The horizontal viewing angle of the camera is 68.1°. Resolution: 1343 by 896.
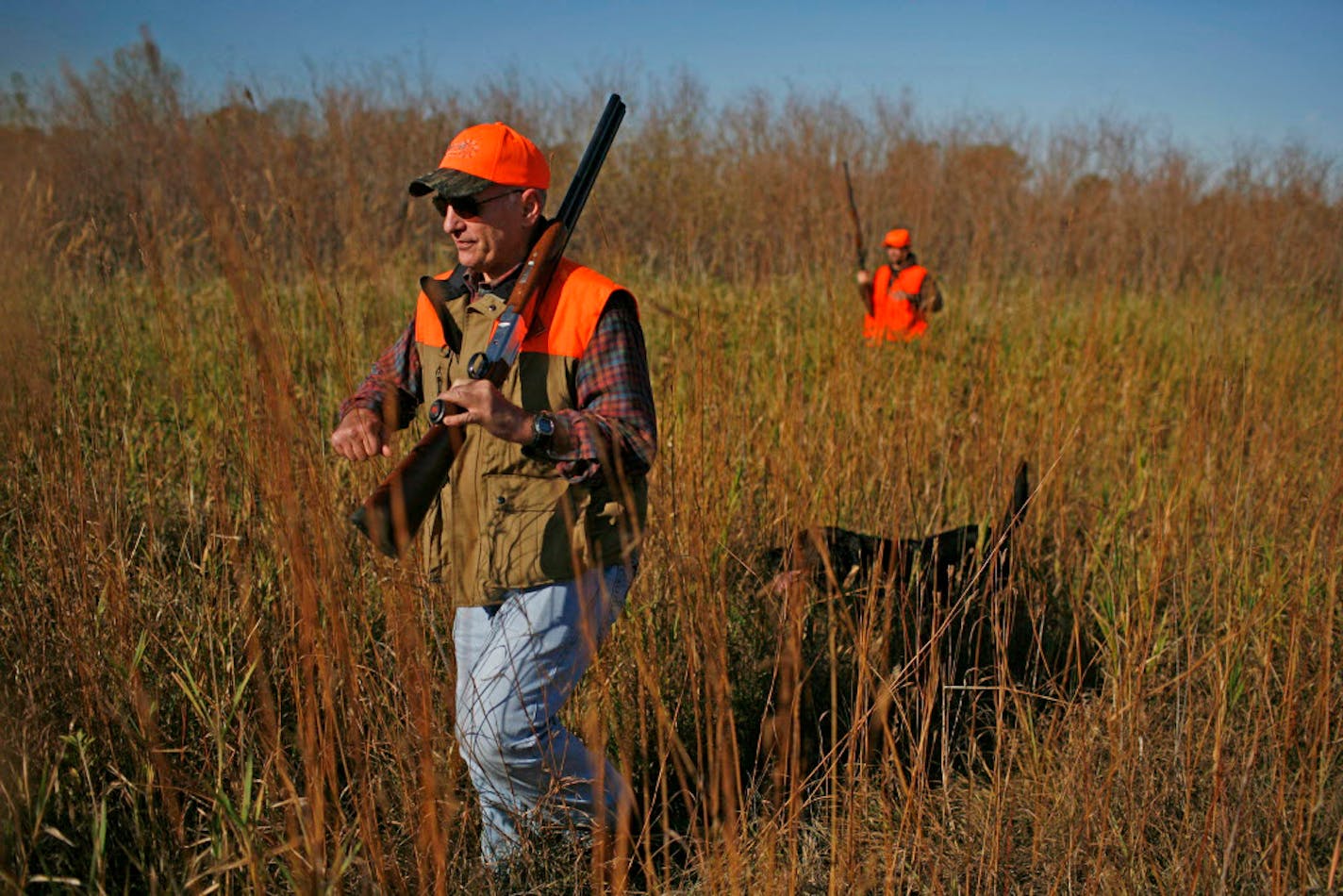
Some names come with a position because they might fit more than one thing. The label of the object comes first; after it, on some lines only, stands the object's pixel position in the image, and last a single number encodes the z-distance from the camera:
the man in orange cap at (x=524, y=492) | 1.88
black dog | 2.44
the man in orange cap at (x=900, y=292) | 5.46
